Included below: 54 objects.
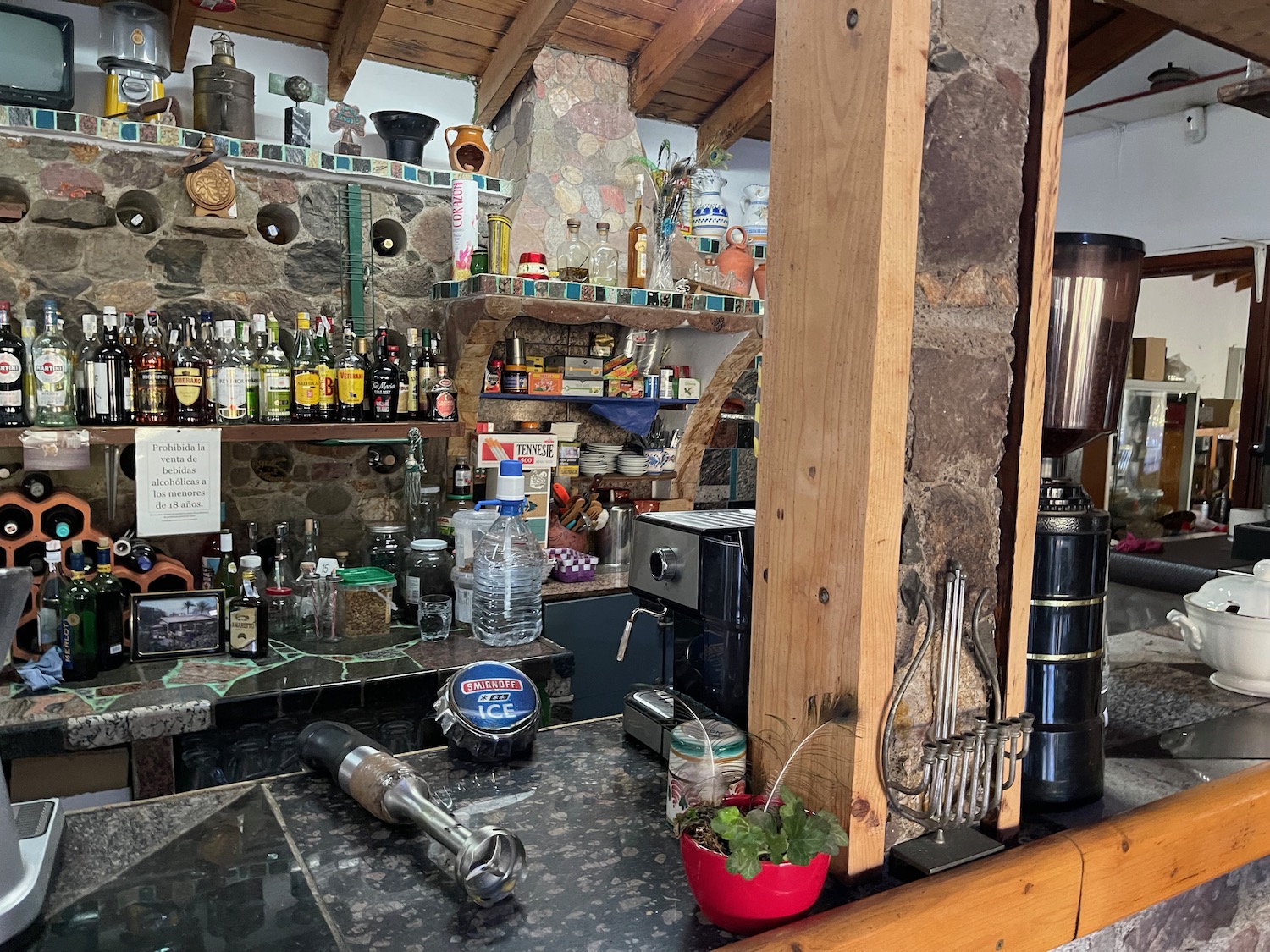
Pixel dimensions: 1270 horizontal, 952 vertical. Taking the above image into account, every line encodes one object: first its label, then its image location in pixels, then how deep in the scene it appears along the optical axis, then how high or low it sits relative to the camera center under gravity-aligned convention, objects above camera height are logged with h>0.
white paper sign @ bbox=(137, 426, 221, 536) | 2.58 -0.27
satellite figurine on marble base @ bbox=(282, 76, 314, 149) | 2.94 +0.90
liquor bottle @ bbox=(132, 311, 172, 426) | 2.57 -0.01
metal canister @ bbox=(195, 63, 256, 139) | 2.79 +0.90
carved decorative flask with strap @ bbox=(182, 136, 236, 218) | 2.78 +0.63
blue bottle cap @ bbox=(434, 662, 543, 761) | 1.37 -0.48
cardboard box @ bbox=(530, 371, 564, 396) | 3.46 +0.06
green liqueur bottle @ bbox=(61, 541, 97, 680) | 2.24 -0.61
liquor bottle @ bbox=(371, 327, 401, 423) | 2.95 +0.02
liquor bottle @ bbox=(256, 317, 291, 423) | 2.77 +0.00
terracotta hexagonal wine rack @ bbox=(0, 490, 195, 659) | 2.47 -0.52
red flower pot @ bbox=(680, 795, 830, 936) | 0.94 -0.51
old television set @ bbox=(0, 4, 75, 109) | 2.51 +0.91
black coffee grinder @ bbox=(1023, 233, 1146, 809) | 1.25 -0.17
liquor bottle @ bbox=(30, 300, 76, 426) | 2.44 +0.02
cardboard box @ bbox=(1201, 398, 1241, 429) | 5.19 +0.04
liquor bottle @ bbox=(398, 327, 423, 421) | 3.05 +0.07
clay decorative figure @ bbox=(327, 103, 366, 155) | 3.11 +0.93
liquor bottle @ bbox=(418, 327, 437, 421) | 3.08 +0.05
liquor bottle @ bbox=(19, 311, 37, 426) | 2.48 -0.03
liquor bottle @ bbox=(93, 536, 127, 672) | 2.31 -0.59
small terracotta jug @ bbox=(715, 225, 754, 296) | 3.79 +0.59
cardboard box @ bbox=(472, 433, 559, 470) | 3.33 -0.19
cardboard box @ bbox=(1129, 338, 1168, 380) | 5.20 +0.34
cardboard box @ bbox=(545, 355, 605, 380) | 3.56 +0.13
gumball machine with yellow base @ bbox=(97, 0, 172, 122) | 2.67 +0.99
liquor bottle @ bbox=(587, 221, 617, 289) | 3.44 +0.52
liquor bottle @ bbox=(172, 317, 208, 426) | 2.61 +0.00
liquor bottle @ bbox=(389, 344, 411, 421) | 3.03 +0.00
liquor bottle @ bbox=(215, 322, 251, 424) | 2.66 -0.01
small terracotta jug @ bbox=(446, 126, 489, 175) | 3.27 +0.89
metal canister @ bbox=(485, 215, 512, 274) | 3.16 +0.54
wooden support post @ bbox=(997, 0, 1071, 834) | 1.13 +0.07
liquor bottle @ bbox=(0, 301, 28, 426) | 2.40 +0.02
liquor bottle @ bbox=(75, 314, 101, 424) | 2.53 +0.02
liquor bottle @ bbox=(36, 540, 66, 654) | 2.37 -0.59
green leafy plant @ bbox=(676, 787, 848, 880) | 0.92 -0.45
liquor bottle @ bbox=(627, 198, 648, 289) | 3.46 +0.56
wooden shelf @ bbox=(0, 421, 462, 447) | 2.48 -0.13
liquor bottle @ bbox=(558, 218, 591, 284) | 3.33 +0.55
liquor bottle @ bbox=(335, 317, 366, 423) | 2.87 +0.02
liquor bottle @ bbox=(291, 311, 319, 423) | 2.79 +0.00
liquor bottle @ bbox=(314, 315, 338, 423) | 2.83 +0.01
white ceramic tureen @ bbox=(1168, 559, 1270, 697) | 1.71 -0.41
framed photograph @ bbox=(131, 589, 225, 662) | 2.42 -0.64
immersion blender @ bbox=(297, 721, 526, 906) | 1.00 -0.51
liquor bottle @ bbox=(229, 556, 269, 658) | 2.45 -0.64
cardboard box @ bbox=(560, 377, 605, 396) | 3.55 +0.05
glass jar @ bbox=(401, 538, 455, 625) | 2.90 -0.57
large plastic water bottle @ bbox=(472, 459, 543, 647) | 2.59 -0.56
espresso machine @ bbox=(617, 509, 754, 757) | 1.32 -0.31
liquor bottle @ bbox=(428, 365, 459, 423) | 3.03 -0.02
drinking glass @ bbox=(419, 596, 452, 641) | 2.64 -0.65
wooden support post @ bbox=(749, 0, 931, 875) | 0.99 +0.04
